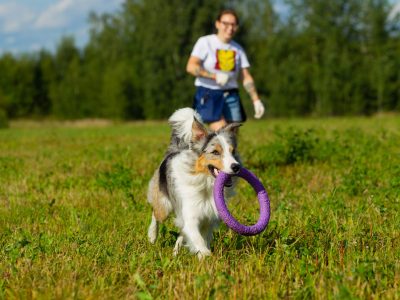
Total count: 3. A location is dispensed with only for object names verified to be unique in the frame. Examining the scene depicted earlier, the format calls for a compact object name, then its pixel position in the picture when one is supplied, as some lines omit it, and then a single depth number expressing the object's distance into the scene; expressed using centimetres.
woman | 808
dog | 500
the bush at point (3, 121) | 4609
